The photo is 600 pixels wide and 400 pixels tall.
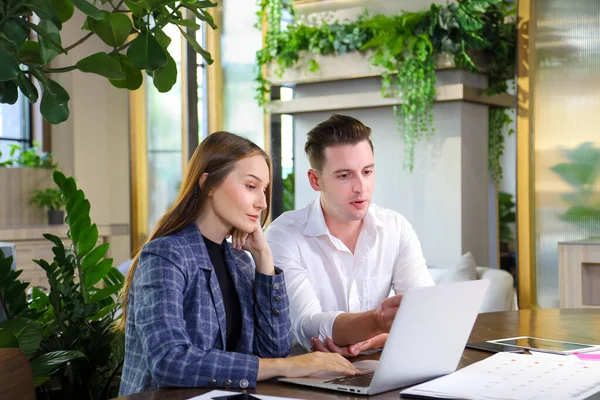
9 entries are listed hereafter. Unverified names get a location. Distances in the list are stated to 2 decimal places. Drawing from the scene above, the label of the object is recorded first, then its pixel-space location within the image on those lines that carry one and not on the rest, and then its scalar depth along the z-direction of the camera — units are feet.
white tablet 5.80
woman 4.94
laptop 4.42
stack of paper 4.34
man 7.88
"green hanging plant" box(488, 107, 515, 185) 16.94
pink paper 5.48
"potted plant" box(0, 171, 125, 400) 7.70
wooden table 4.55
